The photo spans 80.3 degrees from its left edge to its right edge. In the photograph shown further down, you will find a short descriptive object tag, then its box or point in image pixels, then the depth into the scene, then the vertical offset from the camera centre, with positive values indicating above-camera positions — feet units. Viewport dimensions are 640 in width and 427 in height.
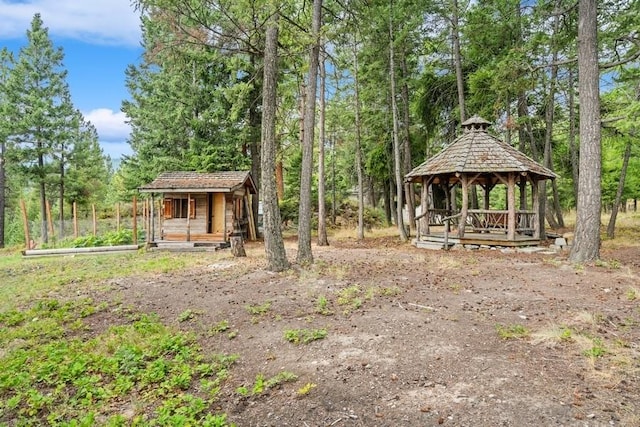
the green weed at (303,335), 16.58 -5.69
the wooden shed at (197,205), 55.77 +0.84
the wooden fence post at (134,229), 58.08 -2.58
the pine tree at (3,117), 70.95 +18.54
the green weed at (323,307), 20.45 -5.58
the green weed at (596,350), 13.66 -5.46
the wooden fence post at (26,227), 57.99 -1.97
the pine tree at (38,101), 73.62 +22.41
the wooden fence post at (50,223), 66.03 -1.67
